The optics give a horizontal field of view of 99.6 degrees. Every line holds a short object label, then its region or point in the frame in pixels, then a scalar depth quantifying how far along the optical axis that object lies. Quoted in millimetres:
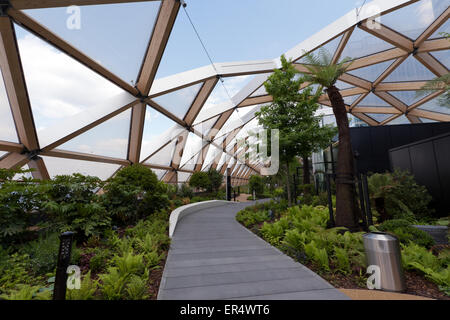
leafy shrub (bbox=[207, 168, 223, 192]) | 18266
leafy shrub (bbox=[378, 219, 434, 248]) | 4410
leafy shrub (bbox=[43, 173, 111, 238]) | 4586
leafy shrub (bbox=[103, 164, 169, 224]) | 6531
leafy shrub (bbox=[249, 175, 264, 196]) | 22672
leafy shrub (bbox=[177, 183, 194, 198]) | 14775
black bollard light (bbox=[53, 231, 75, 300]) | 2197
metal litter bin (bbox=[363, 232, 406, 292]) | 2951
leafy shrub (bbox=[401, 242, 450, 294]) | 2923
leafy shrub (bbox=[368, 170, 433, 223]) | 6582
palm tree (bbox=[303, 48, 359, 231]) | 5312
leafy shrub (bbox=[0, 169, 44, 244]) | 3865
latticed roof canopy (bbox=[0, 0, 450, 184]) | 5910
